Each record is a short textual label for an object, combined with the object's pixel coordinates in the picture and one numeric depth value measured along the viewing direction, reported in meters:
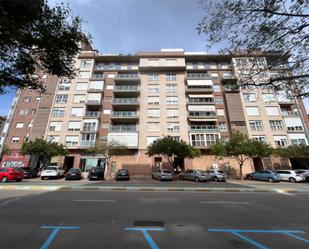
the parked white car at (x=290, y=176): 23.79
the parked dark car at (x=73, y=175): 23.78
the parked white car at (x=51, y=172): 24.61
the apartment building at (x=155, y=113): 33.62
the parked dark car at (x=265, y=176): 23.91
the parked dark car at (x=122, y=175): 24.06
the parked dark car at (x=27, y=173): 25.09
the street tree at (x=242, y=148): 24.98
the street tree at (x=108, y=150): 27.60
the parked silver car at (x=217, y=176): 24.19
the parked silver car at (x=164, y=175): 23.47
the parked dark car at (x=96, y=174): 24.05
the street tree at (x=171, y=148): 26.25
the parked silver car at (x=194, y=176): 22.73
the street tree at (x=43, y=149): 27.38
